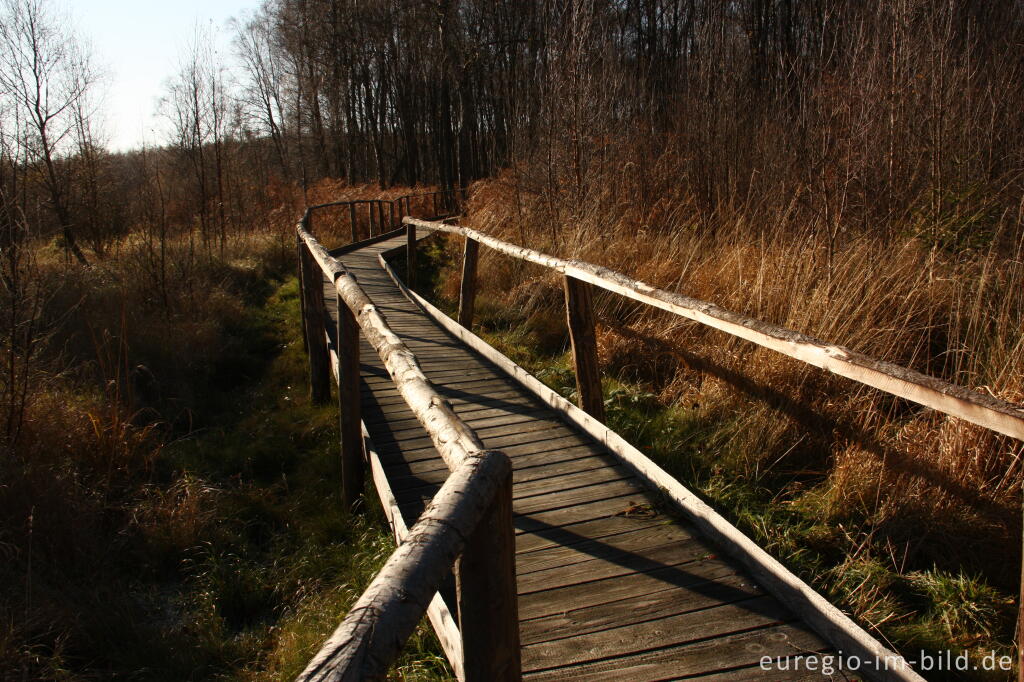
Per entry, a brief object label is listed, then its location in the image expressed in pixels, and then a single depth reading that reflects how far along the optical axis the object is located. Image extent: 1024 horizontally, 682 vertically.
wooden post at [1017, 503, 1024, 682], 1.84
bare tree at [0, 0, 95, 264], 10.57
